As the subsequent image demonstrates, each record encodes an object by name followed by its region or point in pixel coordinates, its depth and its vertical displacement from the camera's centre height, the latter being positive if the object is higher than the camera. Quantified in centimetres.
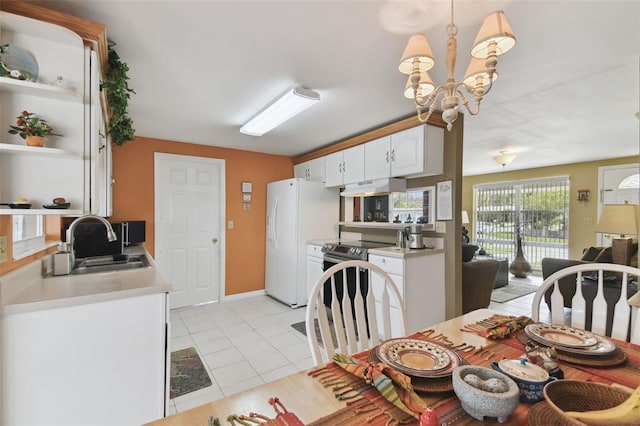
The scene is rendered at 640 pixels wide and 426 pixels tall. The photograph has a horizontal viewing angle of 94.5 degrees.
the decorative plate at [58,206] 132 +2
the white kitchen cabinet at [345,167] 354 +57
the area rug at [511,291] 454 -131
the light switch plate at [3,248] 129 -17
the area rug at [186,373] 218 -130
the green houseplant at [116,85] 173 +74
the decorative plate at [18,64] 120 +62
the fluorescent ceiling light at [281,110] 230 +89
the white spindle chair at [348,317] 120 -46
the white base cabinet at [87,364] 127 -72
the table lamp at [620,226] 288 -13
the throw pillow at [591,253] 395 -55
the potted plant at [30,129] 126 +35
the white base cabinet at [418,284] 273 -69
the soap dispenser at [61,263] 188 -33
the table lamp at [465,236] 591 -49
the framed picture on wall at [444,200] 293 +12
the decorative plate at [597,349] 102 -48
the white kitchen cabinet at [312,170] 420 +63
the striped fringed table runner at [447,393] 73 -51
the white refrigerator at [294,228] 401 -23
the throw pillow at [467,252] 401 -55
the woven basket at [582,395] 71 -44
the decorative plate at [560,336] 109 -48
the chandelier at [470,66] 114 +66
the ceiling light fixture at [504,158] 456 +85
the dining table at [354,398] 72 -51
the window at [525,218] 590 -12
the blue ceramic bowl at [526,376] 77 -45
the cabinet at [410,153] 283 +60
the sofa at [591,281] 296 -73
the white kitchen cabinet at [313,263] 378 -67
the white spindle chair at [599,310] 130 -46
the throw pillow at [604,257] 357 -54
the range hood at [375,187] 321 +28
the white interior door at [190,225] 389 -20
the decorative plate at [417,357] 90 -48
